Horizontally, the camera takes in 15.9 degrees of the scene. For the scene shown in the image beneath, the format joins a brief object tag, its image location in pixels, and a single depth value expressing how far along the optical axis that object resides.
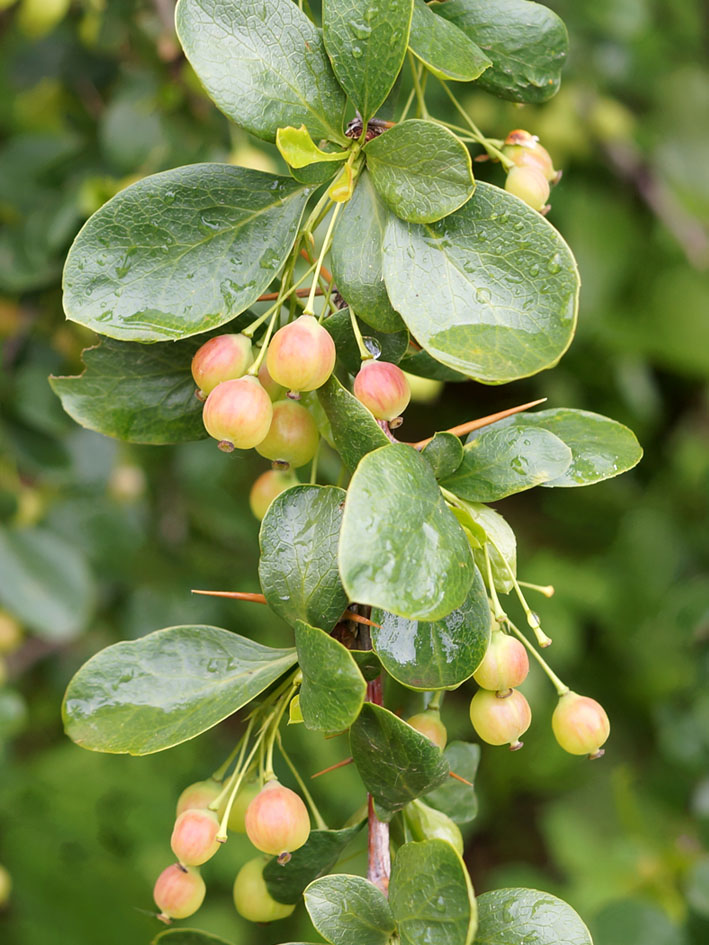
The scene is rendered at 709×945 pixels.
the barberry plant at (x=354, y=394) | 0.33
